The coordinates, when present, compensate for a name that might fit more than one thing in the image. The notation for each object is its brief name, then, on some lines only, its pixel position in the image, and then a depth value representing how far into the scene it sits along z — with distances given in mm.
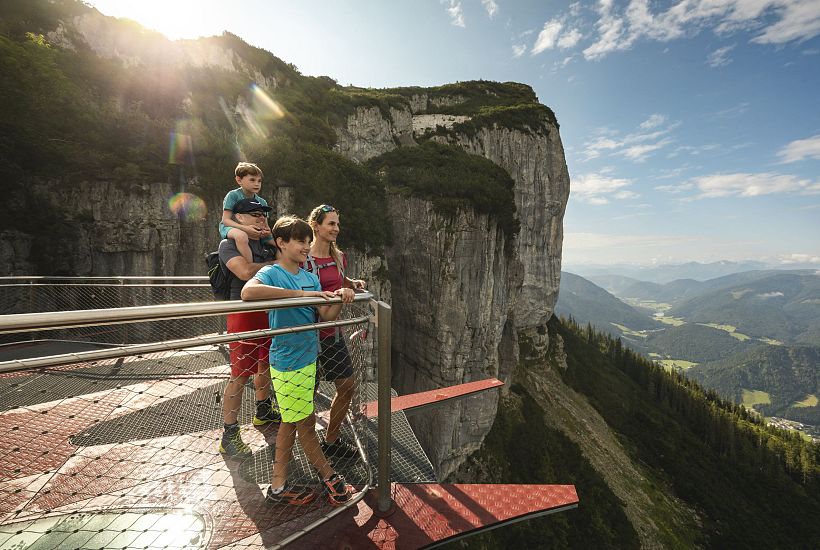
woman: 3443
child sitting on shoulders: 3725
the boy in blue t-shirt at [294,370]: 2738
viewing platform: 2359
